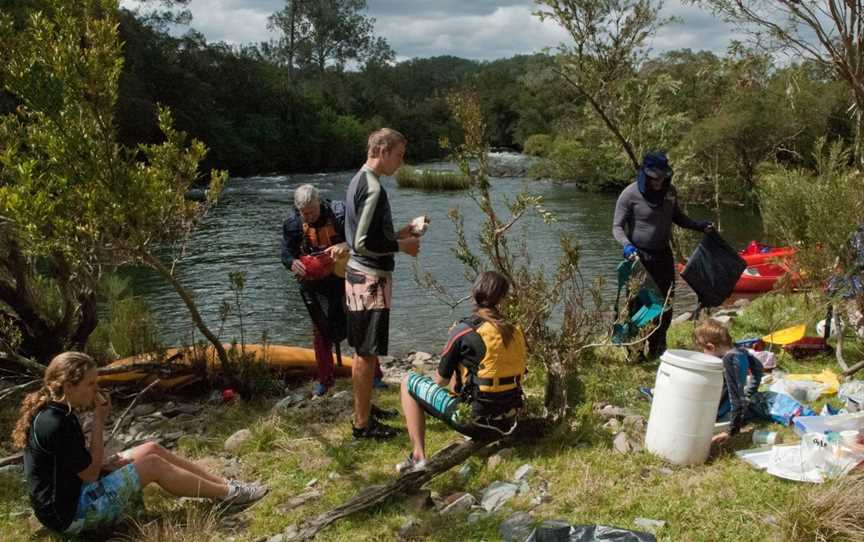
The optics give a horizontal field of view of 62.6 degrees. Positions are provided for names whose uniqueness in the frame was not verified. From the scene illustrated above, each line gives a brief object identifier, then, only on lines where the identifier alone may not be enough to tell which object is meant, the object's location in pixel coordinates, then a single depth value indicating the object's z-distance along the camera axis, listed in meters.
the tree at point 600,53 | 6.35
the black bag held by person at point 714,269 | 6.26
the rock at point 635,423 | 4.61
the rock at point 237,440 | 5.09
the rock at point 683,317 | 9.91
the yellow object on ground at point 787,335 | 6.39
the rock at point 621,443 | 4.23
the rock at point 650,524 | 3.28
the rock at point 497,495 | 3.75
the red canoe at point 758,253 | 11.55
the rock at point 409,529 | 3.50
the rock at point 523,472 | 4.04
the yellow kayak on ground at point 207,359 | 6.27
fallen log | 3.63
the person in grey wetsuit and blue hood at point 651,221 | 6.00
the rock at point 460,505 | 3.71
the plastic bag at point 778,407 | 4.60
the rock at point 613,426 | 4.61
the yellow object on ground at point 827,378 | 5.16
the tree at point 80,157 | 4.34
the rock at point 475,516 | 3.55
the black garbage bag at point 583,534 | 3.04
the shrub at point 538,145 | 44.69
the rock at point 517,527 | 3.32
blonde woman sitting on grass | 3.55
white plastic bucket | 3.89
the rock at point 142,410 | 6.32
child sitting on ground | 4.36
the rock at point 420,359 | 8.82
